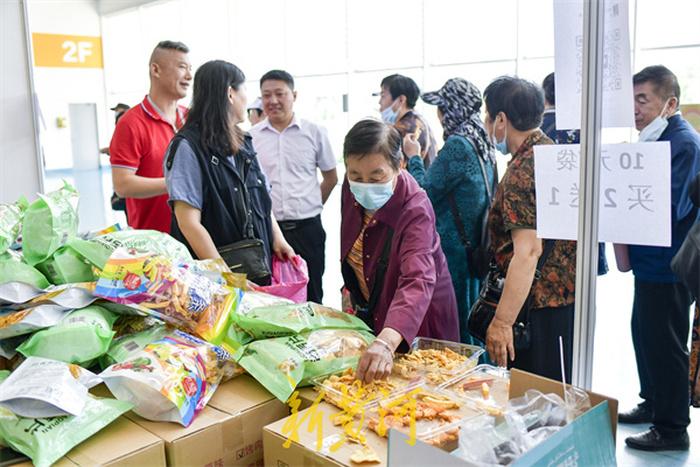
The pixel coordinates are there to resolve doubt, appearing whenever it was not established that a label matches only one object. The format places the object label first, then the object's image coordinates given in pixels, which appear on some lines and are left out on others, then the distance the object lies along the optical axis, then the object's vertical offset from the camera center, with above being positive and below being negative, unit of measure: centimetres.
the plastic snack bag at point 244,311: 138 -38
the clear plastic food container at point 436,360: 132 -48
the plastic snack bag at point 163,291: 128 -29
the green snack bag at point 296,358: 123 -43
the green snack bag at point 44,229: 150 -17
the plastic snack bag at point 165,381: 112 -42
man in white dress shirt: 317 -8
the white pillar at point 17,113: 250 +19
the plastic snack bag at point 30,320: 128 -33
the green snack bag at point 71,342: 124 -37
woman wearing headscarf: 245 -17
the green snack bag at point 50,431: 101 -46
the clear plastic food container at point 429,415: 105 -49
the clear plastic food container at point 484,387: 119 -49
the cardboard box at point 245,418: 116 -51
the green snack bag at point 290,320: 137 -38
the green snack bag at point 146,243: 146 -21
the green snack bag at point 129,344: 130 -40
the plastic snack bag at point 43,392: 105 -40
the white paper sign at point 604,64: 133 +17
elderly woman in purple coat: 149 -27
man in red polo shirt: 245 +7
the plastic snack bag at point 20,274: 140 -26
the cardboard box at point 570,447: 83 -42
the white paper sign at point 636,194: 143 -12
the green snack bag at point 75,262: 146 -25
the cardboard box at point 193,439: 108 -50
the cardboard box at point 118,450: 102 -49
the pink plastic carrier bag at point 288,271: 227 -45
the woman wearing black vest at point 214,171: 201 -6
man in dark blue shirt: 225 -56
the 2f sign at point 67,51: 1220 +218
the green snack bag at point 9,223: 154 -17
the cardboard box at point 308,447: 102 -50
